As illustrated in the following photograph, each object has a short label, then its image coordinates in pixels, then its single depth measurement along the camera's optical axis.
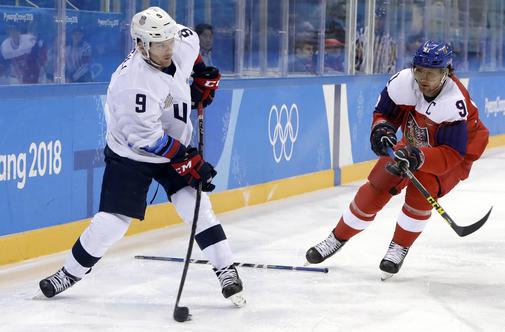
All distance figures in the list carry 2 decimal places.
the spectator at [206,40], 14.72
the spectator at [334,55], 18.23
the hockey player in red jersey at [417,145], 9.40
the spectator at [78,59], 11.90
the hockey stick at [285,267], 10.24
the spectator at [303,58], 17.03
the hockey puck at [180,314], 8.23
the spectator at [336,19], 18.41
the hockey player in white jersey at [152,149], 8.12
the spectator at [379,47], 19.22
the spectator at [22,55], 10.99
